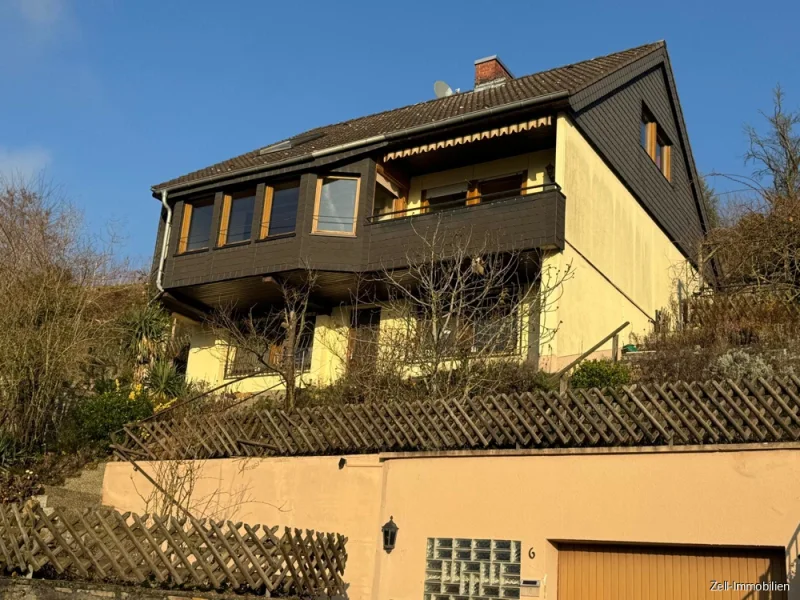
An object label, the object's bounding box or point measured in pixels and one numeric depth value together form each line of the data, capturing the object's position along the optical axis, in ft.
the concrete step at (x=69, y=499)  39.46
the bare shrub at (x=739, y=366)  40.24
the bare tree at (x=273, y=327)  58.44
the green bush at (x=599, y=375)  41.73
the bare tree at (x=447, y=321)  43.45
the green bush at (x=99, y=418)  45.42
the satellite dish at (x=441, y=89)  77.08
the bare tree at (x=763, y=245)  58.29
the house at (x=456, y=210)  53.47
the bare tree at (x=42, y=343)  45.85
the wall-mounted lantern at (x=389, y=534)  32.81
